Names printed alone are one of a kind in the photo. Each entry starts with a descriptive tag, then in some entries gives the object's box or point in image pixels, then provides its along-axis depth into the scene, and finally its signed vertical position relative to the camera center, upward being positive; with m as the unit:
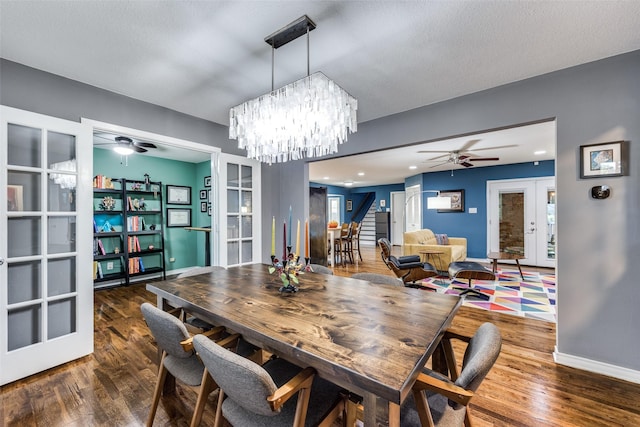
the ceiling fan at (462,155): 4.78 +1.12
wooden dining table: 0.89 -0.53
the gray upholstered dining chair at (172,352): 1.31 -0.73
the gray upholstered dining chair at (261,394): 0.92 -0.69
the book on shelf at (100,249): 4.37 -0.59
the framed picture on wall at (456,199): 7.00 +0.35
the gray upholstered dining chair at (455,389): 0.94 -0.65
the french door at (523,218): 5.96 -0.15
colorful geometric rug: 3.40 -1.26
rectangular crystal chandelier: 1.77 +0.73
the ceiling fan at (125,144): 3.68 +1.02
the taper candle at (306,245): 1.67 -0.21
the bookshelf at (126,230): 4.40 -0.29
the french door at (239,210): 3.41 +0.04
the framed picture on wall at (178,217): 5.36 -0.08
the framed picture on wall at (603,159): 2.01 +0.41
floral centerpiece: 1.71 -0.38
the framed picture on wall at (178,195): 5.34 +0.38
